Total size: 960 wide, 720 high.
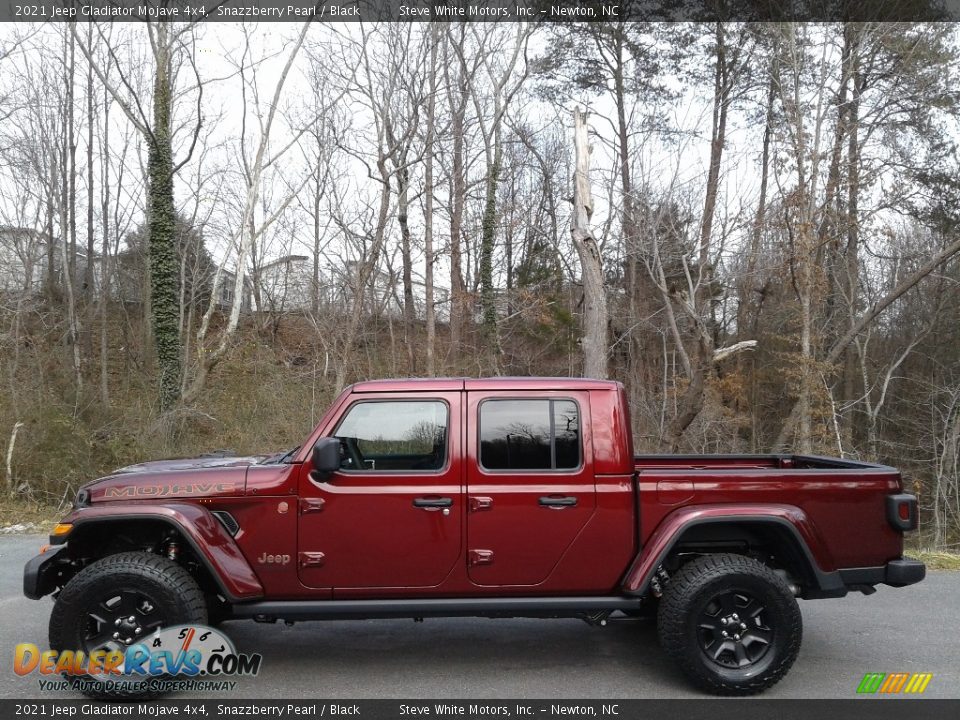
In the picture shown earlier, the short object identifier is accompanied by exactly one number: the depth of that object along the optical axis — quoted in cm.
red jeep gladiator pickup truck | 434
